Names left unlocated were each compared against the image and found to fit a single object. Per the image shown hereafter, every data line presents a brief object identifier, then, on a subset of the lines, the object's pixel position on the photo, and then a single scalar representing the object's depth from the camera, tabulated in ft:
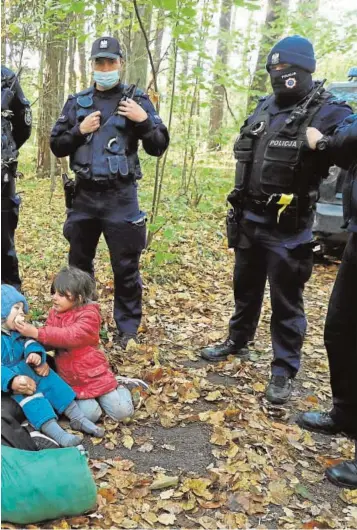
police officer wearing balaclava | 11.28
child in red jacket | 10.48
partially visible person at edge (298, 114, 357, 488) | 9.46
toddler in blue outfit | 9.39
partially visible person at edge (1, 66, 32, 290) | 12.87
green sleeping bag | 7.43
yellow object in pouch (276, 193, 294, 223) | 11.46
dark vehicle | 20.65
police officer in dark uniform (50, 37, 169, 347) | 12.77
